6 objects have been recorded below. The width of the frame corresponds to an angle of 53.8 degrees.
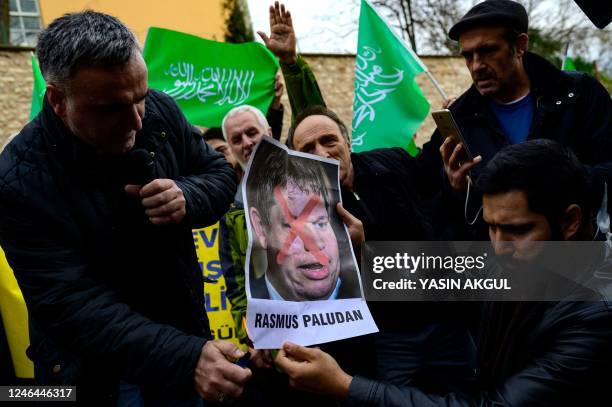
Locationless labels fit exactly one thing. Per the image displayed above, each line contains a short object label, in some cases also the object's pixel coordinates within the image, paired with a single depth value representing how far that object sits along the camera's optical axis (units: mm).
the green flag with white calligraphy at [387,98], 3977
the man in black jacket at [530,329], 1425
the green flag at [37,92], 4496
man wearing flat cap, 2312
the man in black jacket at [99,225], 1406
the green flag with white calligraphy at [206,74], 4773
